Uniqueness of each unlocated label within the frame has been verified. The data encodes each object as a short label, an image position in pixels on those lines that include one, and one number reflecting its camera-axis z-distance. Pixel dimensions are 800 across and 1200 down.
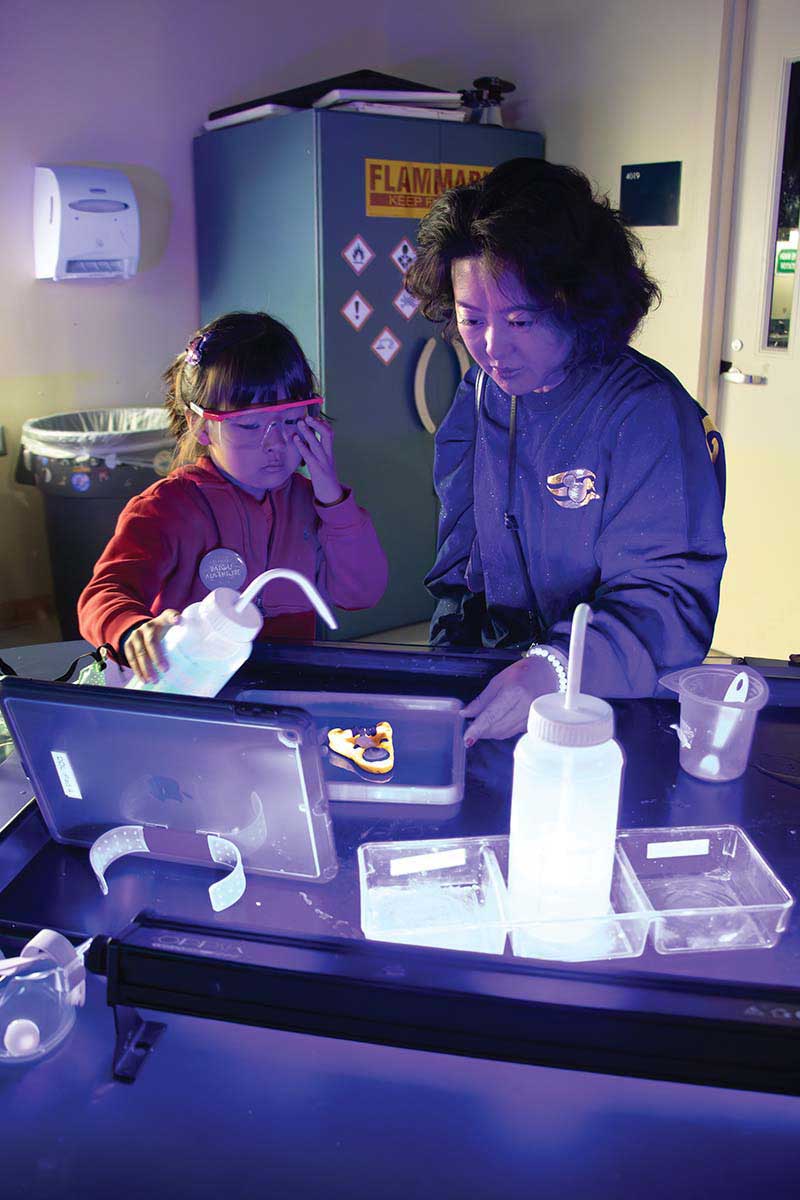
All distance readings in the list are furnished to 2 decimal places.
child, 1.55
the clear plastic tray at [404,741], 0.94
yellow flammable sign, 3.43
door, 3.13
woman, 1.26
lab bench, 0.65
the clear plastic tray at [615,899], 0.75
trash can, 3.30
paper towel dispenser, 3.50
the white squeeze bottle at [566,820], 0.72
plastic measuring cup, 1.00
